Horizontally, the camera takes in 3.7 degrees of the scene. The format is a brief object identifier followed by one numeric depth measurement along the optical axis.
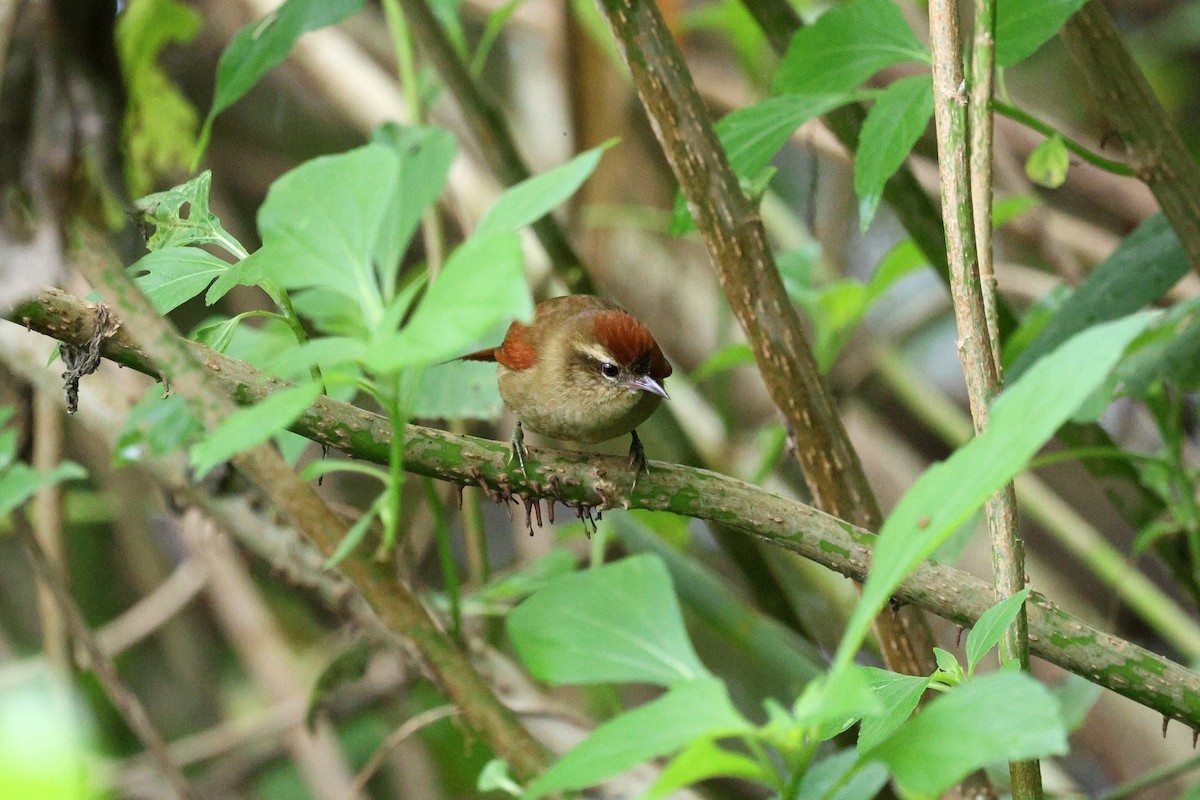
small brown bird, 6.97
